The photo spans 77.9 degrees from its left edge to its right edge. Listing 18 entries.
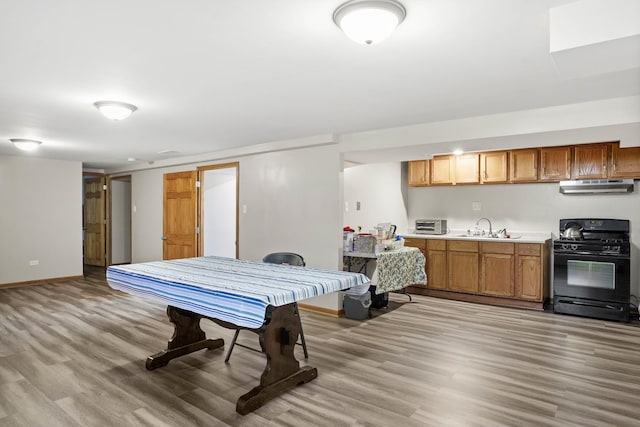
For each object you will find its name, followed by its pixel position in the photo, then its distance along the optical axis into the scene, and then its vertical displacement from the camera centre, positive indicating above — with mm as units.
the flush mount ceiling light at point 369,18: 1766 +886
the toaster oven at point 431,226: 5977 -239
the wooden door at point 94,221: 8266 -241
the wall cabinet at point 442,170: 5910 +610
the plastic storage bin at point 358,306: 4477 -1091
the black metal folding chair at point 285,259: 3771 -480
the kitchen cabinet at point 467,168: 5695 +615
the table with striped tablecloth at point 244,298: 2361 -561
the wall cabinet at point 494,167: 5457 +614
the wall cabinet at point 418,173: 6148 +589
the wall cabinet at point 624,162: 4590 +567
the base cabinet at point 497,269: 5129 -770
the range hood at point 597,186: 4734 +304
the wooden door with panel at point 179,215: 6461 -85
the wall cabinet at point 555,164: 5008 +601
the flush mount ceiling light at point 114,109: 3342 +861
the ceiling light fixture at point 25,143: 4984 +848
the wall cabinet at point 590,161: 4770 +609
